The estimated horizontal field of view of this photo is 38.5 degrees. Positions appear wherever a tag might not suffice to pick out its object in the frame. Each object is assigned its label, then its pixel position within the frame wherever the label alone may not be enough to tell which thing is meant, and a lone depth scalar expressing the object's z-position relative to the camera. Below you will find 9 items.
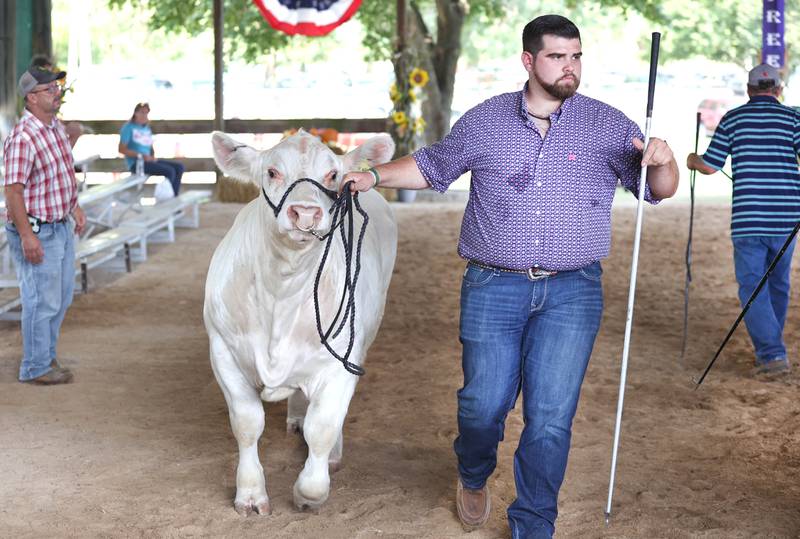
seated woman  13.44
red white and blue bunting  14.77
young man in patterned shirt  4.03
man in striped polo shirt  6.81
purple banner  10.56
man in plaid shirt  6.17
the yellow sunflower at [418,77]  16.72
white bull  4.37
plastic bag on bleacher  13.55
